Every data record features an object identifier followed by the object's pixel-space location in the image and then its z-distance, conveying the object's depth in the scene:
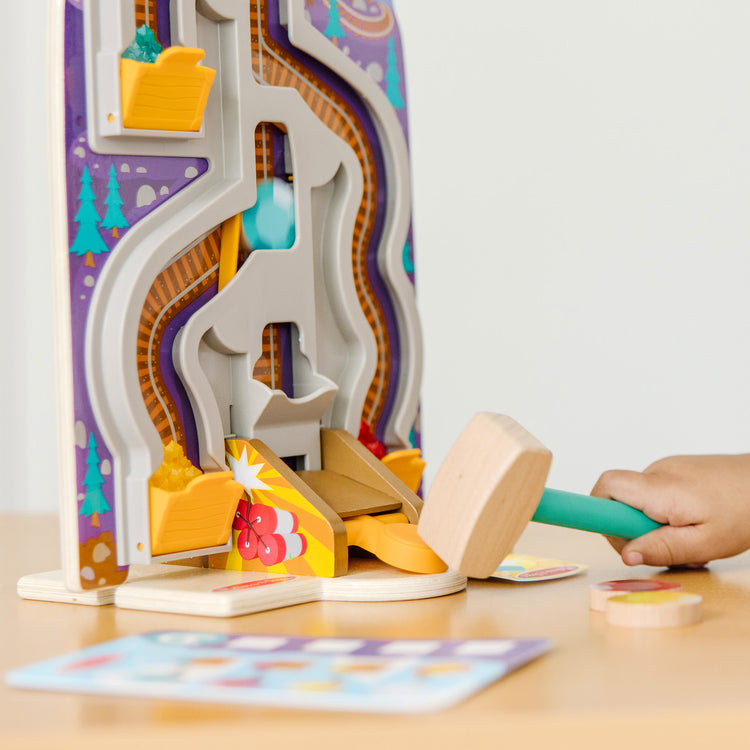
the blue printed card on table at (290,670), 0.98
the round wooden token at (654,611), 1.10
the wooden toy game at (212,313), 1.18
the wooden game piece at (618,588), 1.14
